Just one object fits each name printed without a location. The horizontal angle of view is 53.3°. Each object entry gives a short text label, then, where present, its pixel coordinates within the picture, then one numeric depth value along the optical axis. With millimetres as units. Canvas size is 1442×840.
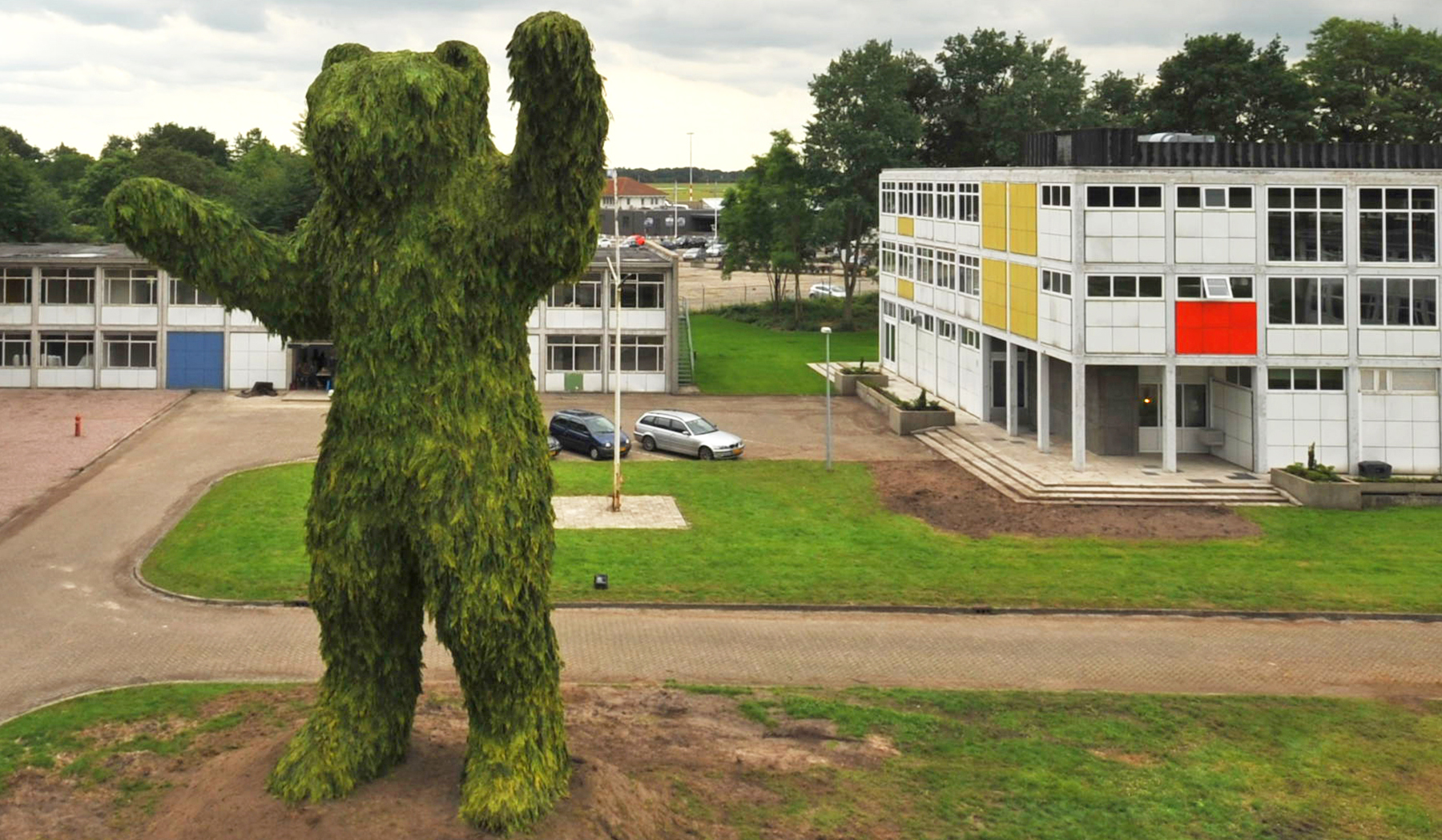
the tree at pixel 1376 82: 74312
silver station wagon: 42750
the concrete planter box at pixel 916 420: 47688
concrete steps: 36406
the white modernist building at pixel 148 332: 55781
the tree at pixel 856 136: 78062
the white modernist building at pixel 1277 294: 38344
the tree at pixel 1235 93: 74500
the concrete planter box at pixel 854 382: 57062
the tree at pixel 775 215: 80625
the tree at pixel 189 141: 110688
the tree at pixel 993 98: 84250
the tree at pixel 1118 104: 79125
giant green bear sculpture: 13805
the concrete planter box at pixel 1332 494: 35812
